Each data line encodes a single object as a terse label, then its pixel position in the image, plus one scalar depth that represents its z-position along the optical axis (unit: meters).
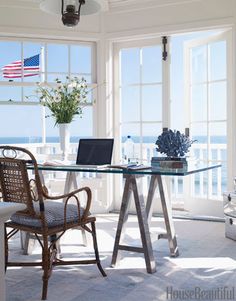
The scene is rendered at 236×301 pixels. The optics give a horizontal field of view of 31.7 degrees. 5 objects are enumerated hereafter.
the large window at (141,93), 5.37
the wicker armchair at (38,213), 2.66
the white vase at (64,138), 3.81
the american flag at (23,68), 5.31
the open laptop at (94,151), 3.47
